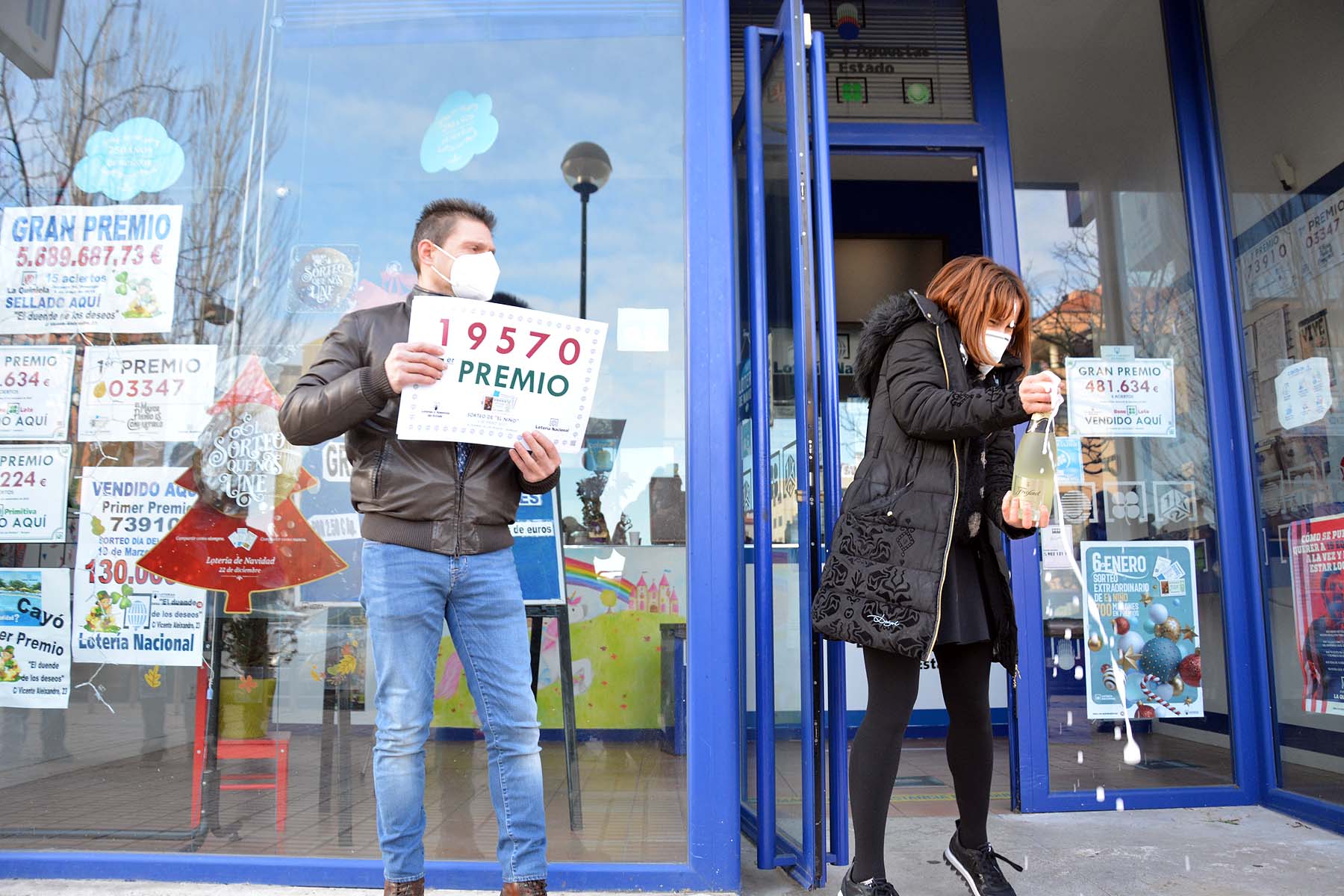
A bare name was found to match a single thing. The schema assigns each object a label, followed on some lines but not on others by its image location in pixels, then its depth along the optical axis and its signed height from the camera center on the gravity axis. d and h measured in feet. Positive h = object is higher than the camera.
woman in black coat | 7.36 +0.51
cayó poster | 9.82 -0.31
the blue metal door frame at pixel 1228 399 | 11.96 +2.48
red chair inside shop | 9.56 -1.45
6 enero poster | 12.25 -0.43
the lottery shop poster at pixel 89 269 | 10.19 +3.49
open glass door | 8.48 +1.27
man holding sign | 7.14 +0.43
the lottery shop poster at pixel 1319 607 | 11.02 -0.14
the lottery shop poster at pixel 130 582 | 9.78 +0.24
